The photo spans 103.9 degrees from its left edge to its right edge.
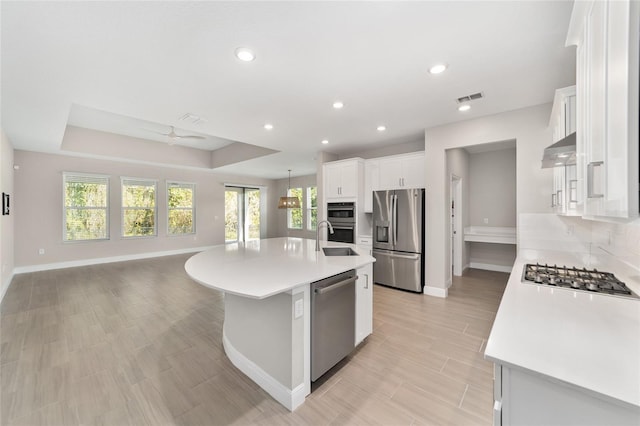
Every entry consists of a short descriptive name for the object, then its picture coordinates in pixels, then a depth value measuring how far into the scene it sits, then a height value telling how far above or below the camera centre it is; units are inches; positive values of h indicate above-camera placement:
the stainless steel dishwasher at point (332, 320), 72.9 -34.9
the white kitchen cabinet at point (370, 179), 189.6 +23.5
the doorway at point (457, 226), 201.5 -13.8
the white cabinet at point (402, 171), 168.2 +27.3
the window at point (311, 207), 366.9 +5.3
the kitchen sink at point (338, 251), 113.7 -19.1
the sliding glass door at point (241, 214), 358.9 -4.4
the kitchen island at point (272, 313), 67.0 -30.8
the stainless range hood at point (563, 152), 53.3 +12.5
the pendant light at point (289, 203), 270.1 +8.3
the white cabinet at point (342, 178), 190.7 +25.4
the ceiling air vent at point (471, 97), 112.0 +51.5
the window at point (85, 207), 233.6 +4.8
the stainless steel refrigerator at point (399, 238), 160.4 -18.9
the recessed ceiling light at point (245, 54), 79.9 +51.5
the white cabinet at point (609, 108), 26.8 +13.2
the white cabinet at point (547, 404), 28.6 -24.4
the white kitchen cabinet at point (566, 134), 64.2 +21.1
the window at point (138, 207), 265.3 +5.0
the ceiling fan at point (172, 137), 170.1 +51.2
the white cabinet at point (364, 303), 93.5 -36.1
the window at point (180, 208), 296.8 +4.1
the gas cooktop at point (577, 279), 58.7 -18.9
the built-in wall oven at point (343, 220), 192.9 -7.7
